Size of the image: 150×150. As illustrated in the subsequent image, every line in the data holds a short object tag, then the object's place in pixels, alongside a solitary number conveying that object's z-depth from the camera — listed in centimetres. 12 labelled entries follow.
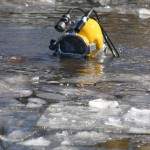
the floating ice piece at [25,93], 1312
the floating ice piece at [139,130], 1062
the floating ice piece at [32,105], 1216
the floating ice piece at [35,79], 1466
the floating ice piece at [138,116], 1122
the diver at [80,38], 1747
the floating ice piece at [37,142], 989
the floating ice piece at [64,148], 970
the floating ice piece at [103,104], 1223
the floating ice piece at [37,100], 1255
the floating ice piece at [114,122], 1101
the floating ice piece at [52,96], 1292
